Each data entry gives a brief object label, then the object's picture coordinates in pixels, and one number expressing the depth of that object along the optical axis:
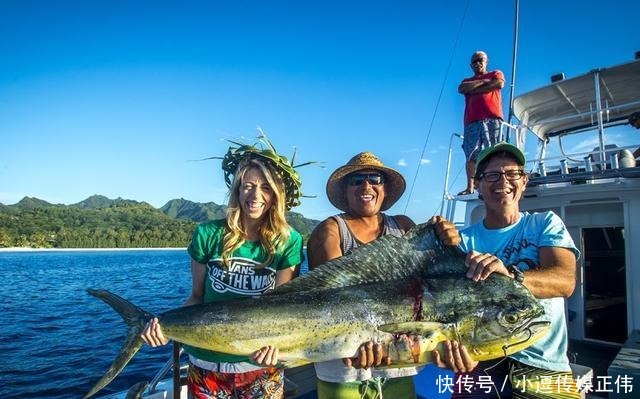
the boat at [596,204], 5.77
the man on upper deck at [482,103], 6.50
